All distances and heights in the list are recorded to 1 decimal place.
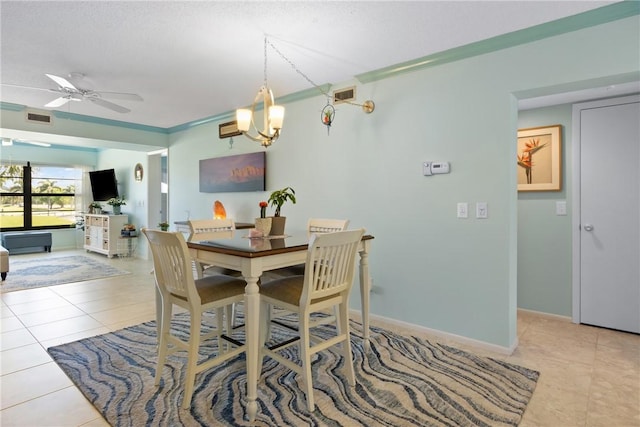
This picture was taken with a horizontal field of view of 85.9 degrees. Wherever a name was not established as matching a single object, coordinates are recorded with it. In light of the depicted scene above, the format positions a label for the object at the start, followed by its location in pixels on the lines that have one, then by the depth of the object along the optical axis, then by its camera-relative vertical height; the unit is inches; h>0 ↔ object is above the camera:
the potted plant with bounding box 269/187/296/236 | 102.4 -4.7
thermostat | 110.0 +13.1
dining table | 69.2 -11.1
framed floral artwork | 131.6 +19.4
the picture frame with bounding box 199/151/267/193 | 167.0 +18.5
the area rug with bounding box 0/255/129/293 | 181.5 -38.0
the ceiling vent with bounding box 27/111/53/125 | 171.2 +46.4
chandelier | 94.7 +25.2
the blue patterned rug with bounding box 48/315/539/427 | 70.2 -42.3
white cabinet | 267.3 -18.6
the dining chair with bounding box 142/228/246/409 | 72.0 -18.7
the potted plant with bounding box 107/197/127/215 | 284.0 +4.6
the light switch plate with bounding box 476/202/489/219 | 103.4 -0.7
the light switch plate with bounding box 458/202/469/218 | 107.2 -0.7
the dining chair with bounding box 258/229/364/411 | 72.1 -18.8
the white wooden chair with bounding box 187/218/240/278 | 103.8 -8.1
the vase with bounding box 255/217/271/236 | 99.0 -4.8
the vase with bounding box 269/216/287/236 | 103.0 -5.3
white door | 117.2 -2.1
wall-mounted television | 289.9 +21.2
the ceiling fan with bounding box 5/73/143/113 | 118.9 +41.1
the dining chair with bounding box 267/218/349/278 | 99.9 -7.0
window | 282.5 +11.2
